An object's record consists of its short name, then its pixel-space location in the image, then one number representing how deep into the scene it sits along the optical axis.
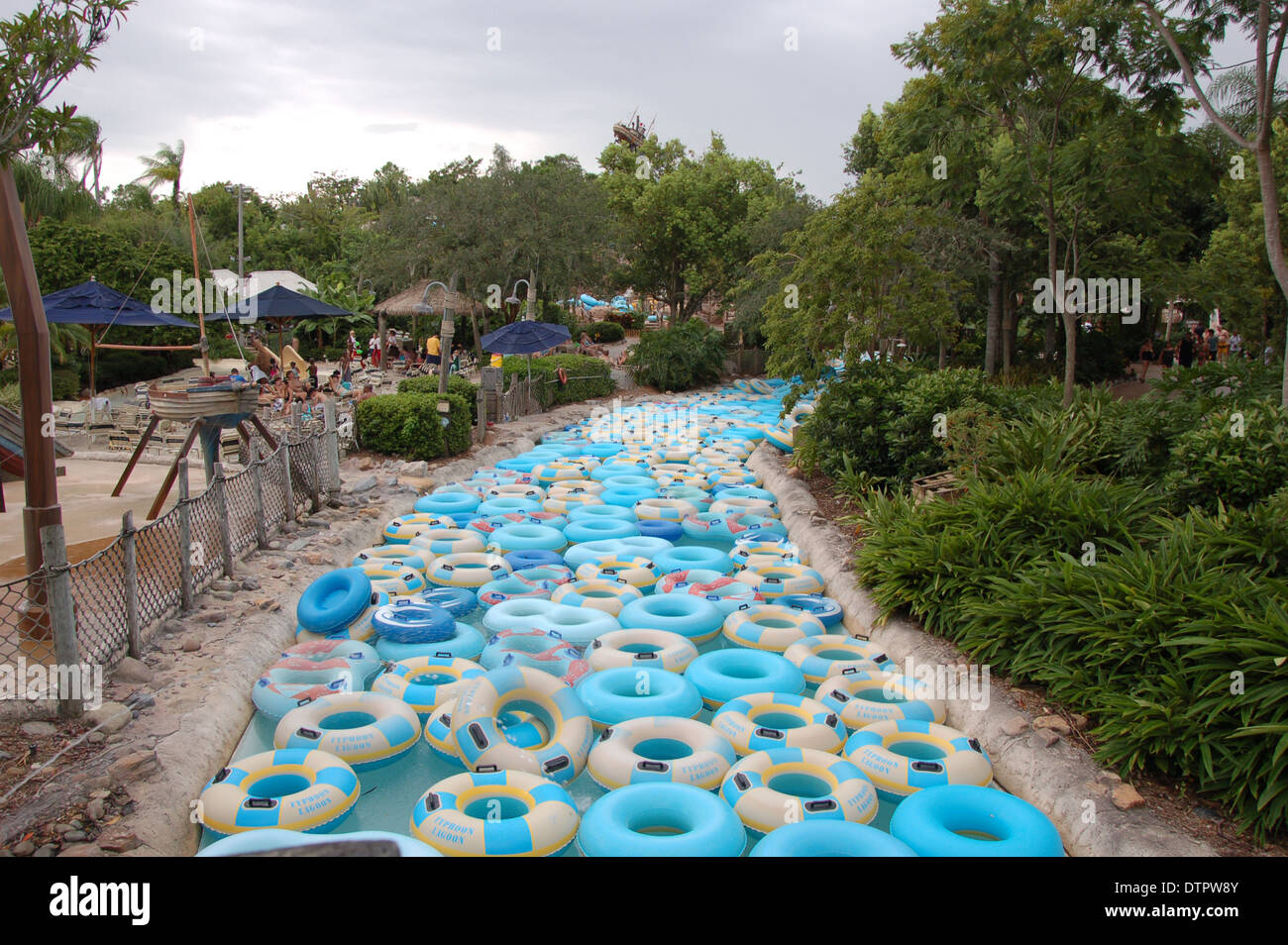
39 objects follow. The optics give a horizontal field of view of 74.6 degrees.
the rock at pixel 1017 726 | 5.61
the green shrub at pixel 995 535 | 6.98
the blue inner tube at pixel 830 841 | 4.44
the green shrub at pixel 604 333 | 38.44
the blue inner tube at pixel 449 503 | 11.59
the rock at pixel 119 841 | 4.14
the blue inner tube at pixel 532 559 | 9.60
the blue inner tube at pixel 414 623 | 7.38
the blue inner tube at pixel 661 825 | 4.48
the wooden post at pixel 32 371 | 5.47
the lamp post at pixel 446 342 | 14.66
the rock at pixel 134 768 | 4.61
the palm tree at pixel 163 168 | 44.28
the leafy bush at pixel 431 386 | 15.21
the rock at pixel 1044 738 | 5.41
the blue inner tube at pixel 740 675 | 6.65
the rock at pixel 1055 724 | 5.48
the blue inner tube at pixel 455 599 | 8.17
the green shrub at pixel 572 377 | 21.19
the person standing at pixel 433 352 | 21.55
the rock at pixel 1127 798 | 4.70
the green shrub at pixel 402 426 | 13.54
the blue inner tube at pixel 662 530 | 11.16
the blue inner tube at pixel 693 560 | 9.53
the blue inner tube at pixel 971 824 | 4.59
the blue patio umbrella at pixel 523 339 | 17.72
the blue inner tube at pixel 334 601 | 7.49
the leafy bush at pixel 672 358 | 26.91
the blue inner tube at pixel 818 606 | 8.35
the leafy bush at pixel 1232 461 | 6.91
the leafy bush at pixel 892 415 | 10.92
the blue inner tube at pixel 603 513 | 11.71
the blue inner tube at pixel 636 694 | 6.19
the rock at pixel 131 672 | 5.65
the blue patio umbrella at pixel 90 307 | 13.34
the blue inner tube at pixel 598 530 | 10.67
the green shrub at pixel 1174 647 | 4.54
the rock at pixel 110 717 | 5.04
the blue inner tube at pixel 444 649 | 7.17
